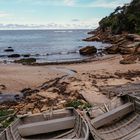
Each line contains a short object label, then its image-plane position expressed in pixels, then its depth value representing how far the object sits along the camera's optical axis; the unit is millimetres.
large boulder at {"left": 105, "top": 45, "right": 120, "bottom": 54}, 21569
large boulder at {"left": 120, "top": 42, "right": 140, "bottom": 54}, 19419
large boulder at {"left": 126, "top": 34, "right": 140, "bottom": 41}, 24438
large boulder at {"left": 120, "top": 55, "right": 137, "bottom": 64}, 15552
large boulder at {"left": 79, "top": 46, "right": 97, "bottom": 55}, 23378
